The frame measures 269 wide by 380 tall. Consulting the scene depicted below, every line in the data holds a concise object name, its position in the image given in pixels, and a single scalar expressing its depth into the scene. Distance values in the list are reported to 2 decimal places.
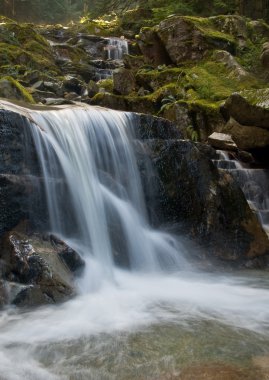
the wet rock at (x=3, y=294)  4.55
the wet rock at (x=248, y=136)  9.80
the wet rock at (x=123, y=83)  13.63
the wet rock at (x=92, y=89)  13.58
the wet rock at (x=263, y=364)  3.02
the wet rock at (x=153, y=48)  16.38
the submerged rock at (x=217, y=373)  2.98
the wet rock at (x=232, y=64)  13.84
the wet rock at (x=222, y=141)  10.85
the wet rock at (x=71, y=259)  5.38
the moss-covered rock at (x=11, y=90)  9.75
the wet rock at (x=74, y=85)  14.48
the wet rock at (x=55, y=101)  10.75
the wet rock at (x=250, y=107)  9.36
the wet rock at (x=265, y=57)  14.29
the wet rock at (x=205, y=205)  7.10
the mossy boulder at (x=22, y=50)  15.76
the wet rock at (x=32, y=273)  4.66
